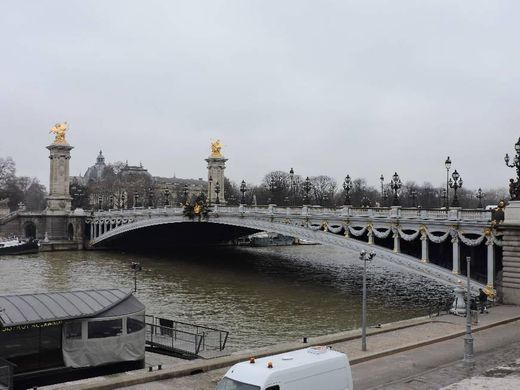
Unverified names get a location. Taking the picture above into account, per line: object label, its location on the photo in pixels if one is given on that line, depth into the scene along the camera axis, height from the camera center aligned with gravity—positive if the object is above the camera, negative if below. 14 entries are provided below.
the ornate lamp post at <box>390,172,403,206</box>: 37.47 +1.14
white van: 11.91 -3.50
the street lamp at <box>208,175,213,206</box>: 92.55 +3.00
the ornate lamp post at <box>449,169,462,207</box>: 31.46 +0.79
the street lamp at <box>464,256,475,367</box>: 17.45 -4.20
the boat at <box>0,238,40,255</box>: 70.94 -5.68
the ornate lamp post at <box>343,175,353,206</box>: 40.57 +1.11
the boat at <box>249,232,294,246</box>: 102.12 -6.65
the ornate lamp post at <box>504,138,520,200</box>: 29.17 +0.97
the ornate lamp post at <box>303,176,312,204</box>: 47.66 +1.02
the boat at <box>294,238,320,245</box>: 109.25 -7.40
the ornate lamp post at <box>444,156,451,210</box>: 32.34 +2.20
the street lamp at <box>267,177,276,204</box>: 101.52 +3.08
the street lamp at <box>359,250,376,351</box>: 19.14 -4.10
